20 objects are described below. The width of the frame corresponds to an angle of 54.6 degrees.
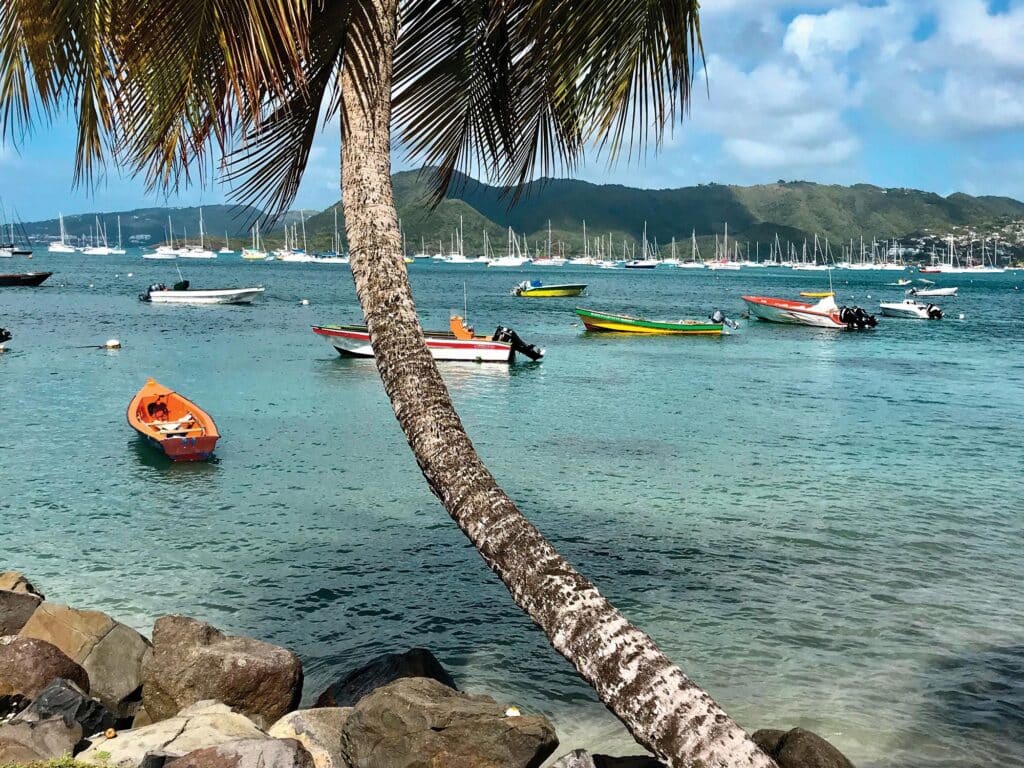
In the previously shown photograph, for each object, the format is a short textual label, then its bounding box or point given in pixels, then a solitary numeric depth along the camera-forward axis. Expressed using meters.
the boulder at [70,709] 6.91
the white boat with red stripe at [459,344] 34.88
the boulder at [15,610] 8.98
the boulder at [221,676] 7.66
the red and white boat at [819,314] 55.47
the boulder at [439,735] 6.11
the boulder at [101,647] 8.03
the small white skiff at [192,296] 69.62
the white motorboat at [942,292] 103.97
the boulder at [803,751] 6.04
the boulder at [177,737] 6.21
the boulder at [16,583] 9.72
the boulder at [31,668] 7.73
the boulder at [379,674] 7.87
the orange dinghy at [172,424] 18.25
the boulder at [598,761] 5.54
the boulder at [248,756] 5.74
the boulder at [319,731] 6.55
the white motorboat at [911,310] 66.88
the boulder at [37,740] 6.34
